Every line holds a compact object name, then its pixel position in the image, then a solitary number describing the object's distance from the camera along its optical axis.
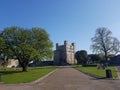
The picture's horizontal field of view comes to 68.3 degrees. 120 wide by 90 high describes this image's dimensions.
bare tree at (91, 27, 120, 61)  33.06
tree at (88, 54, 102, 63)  52.34
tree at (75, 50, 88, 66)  51.63
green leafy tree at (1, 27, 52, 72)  20.62
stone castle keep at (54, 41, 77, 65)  56.41
